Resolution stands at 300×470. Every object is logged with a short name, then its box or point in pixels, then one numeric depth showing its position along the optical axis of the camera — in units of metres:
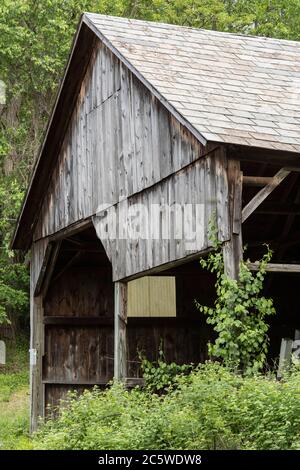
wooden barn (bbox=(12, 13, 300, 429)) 12.39
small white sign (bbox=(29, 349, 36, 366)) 18.78
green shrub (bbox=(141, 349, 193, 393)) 14.38
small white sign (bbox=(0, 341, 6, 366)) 26.86
